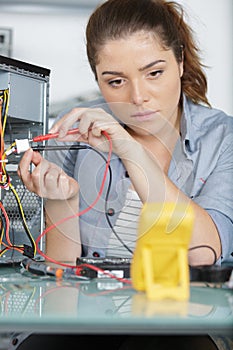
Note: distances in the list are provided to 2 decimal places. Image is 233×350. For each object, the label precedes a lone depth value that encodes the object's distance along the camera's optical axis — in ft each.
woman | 3.94
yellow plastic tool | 2.92
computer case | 4.08
